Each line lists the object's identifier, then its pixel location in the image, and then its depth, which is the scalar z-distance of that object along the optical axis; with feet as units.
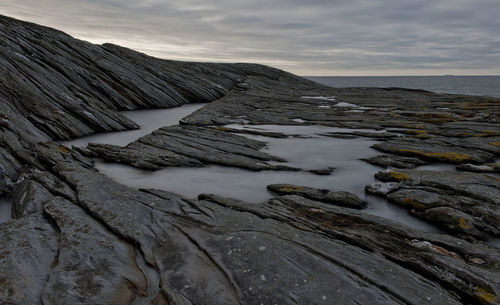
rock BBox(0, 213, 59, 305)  18.66
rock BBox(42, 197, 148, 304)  19.02
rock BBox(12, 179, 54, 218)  31.17
